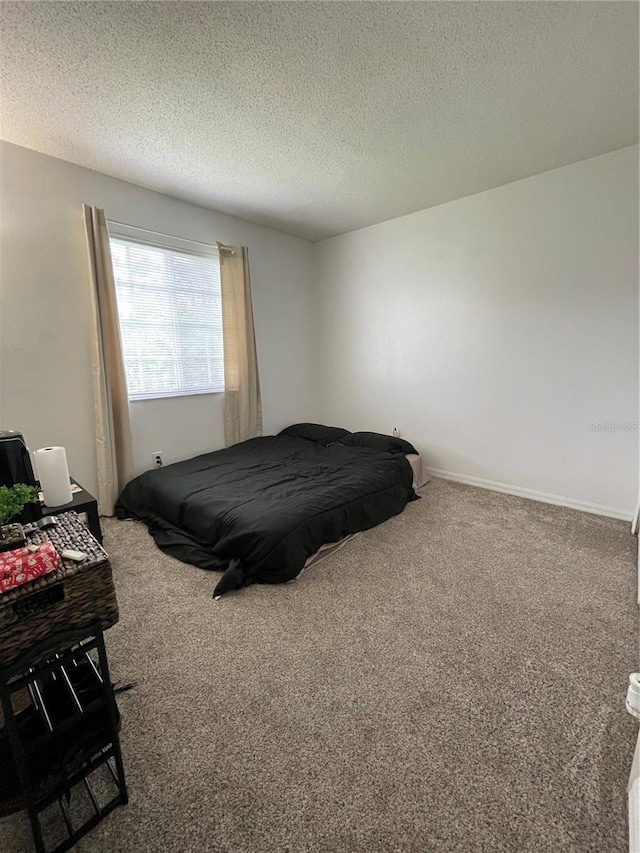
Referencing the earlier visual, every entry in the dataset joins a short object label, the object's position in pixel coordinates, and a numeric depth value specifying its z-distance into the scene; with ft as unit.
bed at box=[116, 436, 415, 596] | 6.93
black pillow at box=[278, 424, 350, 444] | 13.05
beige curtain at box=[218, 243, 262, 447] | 12.01
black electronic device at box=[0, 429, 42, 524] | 5.50
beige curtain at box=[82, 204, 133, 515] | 9.02
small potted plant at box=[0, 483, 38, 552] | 3.38
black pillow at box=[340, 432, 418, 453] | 11.68
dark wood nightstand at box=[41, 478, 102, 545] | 6.15
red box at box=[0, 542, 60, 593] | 2.78
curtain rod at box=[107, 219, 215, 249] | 9.58
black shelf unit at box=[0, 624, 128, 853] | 2.93
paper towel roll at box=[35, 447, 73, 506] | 6.14
